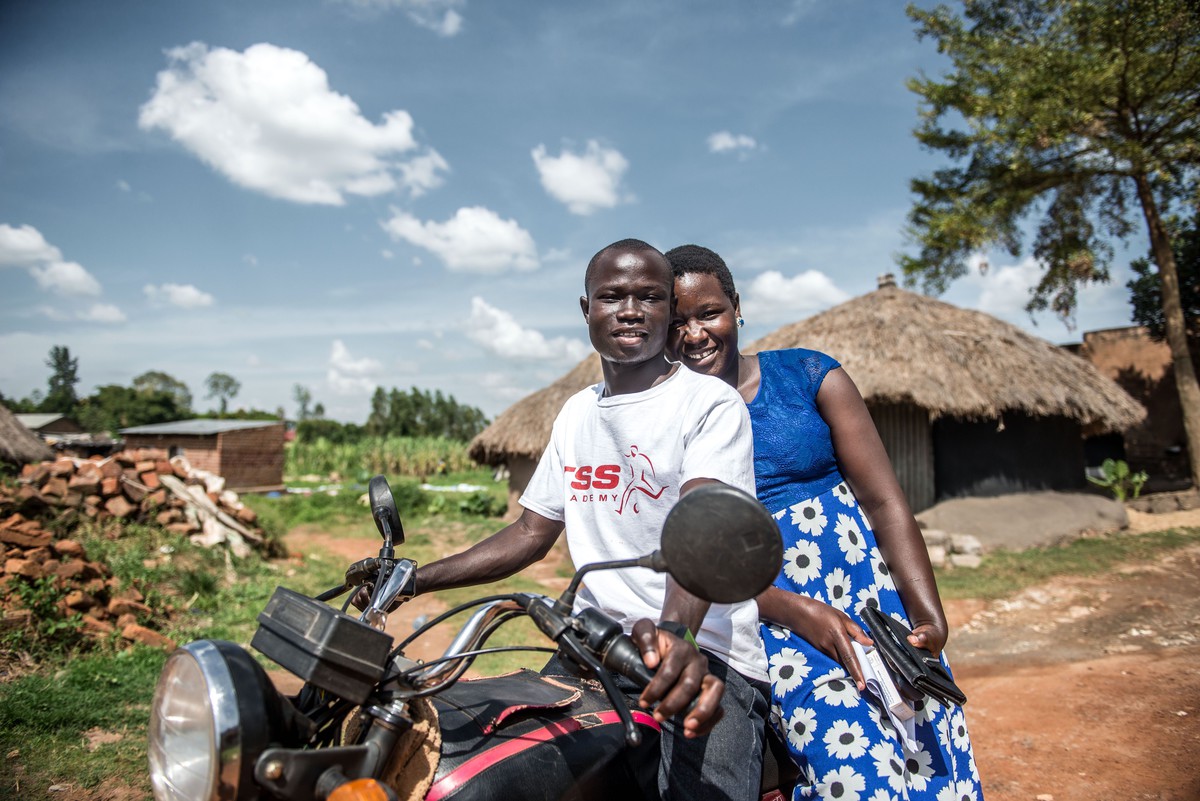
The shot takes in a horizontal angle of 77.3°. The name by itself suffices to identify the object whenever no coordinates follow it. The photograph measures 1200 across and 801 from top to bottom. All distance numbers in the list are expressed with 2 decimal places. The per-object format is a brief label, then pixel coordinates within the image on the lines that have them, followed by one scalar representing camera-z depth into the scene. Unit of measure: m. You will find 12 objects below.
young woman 1.82
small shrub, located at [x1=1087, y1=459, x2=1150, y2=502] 13.47
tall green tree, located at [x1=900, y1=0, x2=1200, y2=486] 12.22
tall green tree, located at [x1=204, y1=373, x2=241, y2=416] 92.59
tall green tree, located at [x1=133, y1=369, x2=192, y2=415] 74.69
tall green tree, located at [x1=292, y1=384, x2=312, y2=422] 76.72
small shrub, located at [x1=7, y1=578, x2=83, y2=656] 5.55
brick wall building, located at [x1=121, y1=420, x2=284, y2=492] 23.56
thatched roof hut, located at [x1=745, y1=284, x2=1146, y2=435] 11.66
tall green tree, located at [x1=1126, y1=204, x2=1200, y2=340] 16.53
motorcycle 1.04
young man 1.56
